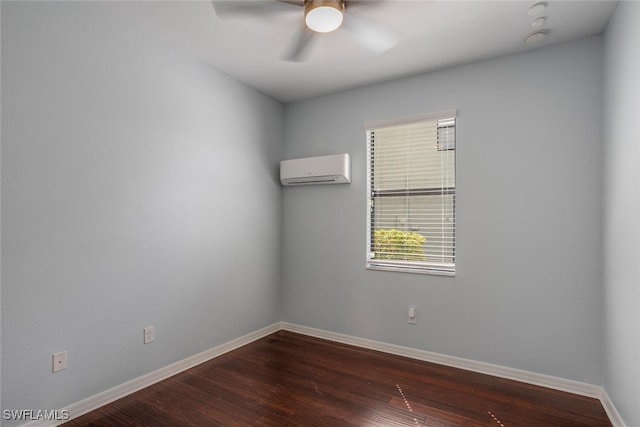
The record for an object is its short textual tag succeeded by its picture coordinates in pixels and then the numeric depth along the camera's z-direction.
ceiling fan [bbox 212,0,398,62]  1.89
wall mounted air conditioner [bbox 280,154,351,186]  3.32
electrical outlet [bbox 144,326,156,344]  2.46
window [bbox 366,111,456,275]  2.97
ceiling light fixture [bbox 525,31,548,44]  2.34
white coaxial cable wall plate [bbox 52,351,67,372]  1.96
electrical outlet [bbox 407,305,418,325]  3.02
